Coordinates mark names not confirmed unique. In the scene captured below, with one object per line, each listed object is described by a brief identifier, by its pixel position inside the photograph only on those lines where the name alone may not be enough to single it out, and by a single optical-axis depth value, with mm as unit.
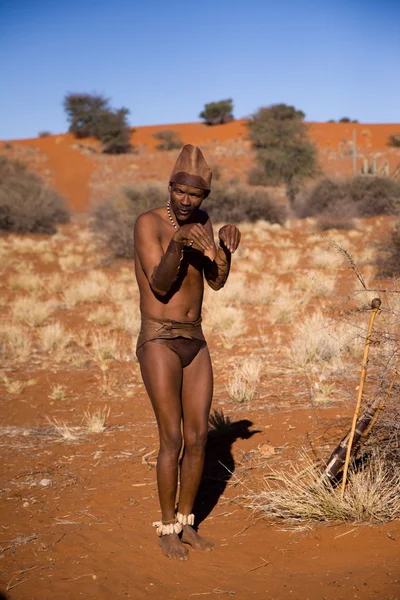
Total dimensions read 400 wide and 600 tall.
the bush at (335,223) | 23234
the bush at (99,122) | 55375
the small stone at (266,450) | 4871
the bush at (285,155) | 35625
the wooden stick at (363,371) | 3344
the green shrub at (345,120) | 73762
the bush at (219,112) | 71562
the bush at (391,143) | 58766
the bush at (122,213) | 19625
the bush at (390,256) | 14173
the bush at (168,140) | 57812
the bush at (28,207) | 27203
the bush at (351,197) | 25062
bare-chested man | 3322
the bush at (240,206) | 26391
